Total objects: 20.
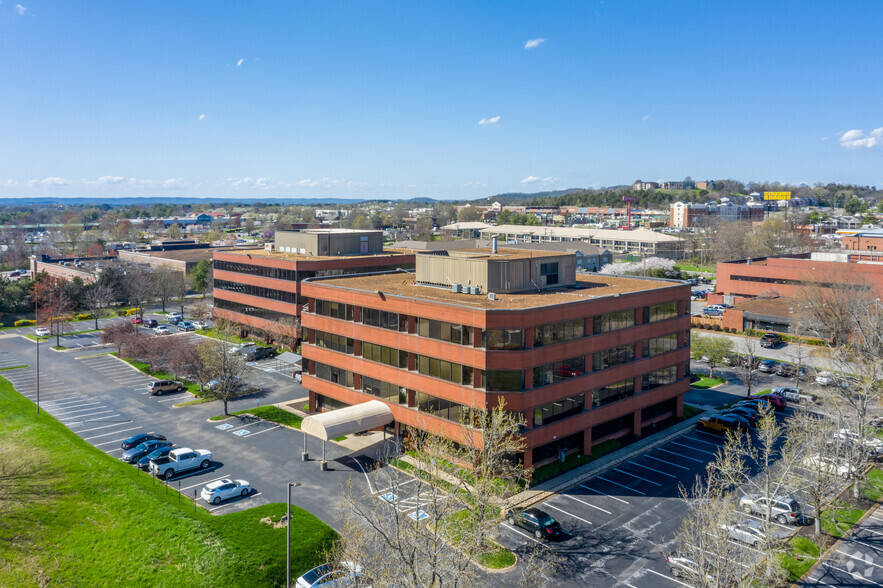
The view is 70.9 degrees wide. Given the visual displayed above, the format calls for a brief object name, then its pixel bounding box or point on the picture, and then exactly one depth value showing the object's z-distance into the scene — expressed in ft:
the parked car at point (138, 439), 156.97
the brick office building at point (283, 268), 257.34
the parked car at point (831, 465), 113.19
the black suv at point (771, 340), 270.46
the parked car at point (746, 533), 103.14
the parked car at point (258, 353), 252.62
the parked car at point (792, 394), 190.10
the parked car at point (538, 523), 113.50
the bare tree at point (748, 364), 199.31
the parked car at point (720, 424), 166.40
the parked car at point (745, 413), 173.71
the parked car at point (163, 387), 206.18
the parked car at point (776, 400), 190.19
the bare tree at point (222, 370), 180.55
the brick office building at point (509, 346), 135.95
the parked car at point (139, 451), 150.41
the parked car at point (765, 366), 233.76
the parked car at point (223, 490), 127.95
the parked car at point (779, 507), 120.37
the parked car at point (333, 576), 80.84
